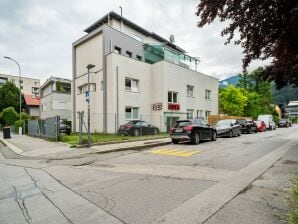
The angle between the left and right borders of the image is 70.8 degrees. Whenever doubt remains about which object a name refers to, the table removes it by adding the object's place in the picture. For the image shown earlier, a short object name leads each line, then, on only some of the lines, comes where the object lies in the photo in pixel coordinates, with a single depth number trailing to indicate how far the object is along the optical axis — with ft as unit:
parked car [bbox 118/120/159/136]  57.53
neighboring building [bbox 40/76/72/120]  92.85
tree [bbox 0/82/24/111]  151.07
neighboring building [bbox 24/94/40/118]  155.36
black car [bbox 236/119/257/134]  72.60
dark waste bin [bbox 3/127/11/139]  64.40
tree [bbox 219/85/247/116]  126.70
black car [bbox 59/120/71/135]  66.30
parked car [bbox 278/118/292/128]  134.69
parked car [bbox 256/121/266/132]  87.88
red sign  74.55
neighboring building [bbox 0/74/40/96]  233.30
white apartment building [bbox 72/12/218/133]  64.94
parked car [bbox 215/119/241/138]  59.16
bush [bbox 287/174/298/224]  8.50
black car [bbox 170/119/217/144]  43.59
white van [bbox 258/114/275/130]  98.38
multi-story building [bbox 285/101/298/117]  406.30
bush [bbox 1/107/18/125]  117.38
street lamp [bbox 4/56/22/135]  79.88
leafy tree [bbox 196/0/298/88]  20.67
